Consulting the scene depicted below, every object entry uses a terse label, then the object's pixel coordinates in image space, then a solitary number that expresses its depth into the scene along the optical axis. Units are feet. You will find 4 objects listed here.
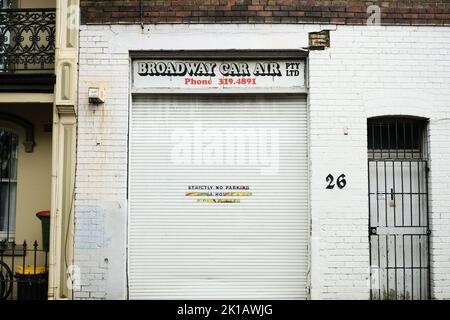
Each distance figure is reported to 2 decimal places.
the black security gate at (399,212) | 25.40
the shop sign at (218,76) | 26.16
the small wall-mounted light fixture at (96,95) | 24.53
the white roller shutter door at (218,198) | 25.54
